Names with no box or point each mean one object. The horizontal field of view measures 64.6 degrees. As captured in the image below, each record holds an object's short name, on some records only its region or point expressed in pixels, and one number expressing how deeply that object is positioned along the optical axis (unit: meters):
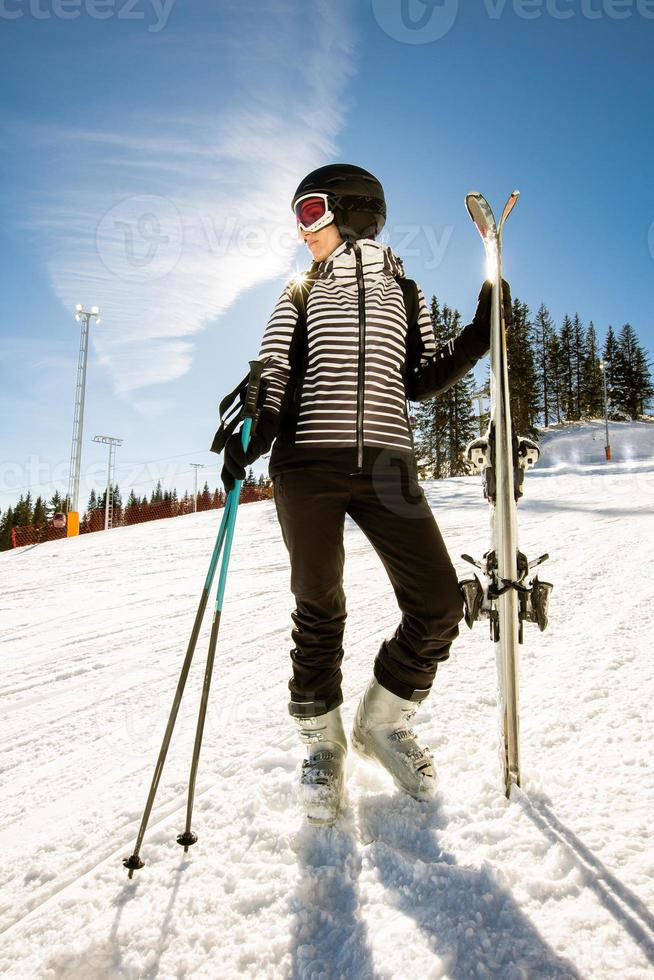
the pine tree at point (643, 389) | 52.09
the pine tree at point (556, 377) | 53.12
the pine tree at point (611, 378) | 53.25
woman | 1.79
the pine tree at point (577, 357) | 53.12
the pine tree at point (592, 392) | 51.09
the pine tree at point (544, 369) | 53.75
